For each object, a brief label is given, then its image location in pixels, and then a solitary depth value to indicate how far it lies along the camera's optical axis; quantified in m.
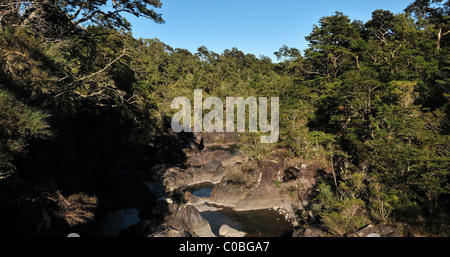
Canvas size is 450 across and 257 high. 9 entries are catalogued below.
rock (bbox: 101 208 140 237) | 14.60
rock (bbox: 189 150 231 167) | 28.62
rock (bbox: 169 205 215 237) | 14.42
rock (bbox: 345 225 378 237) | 10.83
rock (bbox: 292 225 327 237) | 12.21
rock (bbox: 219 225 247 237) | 14.66
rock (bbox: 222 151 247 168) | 27.31
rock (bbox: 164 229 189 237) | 12.51
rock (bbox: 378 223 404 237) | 10.99
